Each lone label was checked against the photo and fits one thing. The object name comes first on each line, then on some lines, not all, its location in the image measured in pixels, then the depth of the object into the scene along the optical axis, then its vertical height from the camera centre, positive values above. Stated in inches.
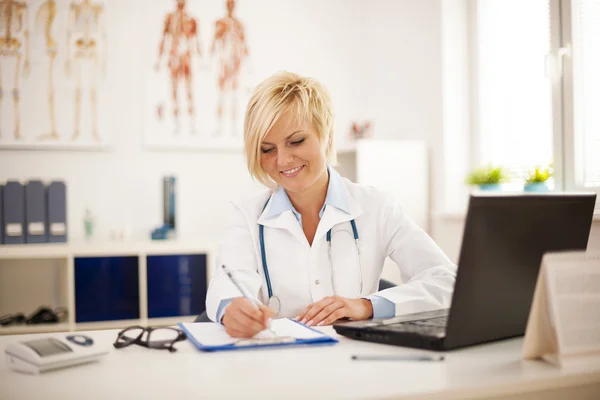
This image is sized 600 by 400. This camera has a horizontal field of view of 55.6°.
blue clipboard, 44.1 -10.9
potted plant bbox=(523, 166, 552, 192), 113.3 +3.8
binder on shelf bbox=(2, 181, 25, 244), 121.1 -0.3
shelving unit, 122.0 -15.6
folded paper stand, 38.8 -7.8
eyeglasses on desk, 45.5 -10.8
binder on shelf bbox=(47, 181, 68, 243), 124.0 -0.1
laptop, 39.2 -4.7
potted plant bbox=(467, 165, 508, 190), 126.7 +5.2
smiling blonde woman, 66.6 -2.6
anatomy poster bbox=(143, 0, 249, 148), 147.2 +34.3
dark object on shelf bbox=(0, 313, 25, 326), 126.1 -24.5
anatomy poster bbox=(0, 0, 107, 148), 136.8 +34.1
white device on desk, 38.1 -9.9
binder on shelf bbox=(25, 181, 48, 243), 122.4 -0.2
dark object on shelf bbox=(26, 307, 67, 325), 125.6 -23.9
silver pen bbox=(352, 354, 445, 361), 39.7 -11.0
